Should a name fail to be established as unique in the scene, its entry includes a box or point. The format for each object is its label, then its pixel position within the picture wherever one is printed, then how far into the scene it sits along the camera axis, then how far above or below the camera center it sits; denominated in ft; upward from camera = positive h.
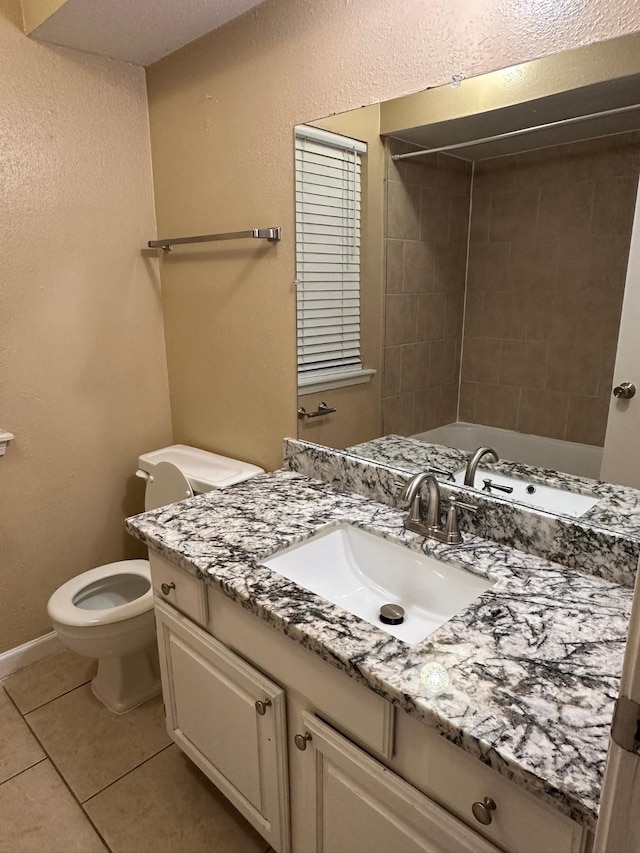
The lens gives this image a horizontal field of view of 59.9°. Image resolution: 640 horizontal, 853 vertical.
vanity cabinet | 2.68 -2.74
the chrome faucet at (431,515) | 4.27 -1.74
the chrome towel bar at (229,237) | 5.57 +0.53
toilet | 5.79 -3.40
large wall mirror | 3.64 +0.26
